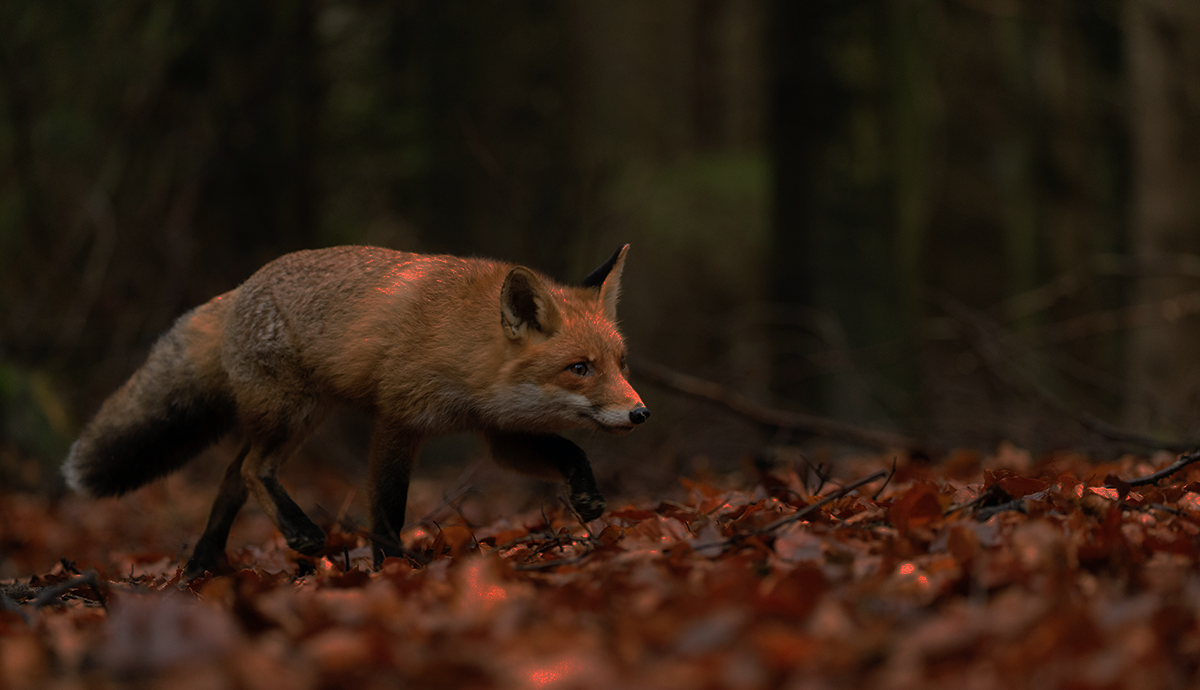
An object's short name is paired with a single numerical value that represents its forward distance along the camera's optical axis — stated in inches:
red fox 306.5
